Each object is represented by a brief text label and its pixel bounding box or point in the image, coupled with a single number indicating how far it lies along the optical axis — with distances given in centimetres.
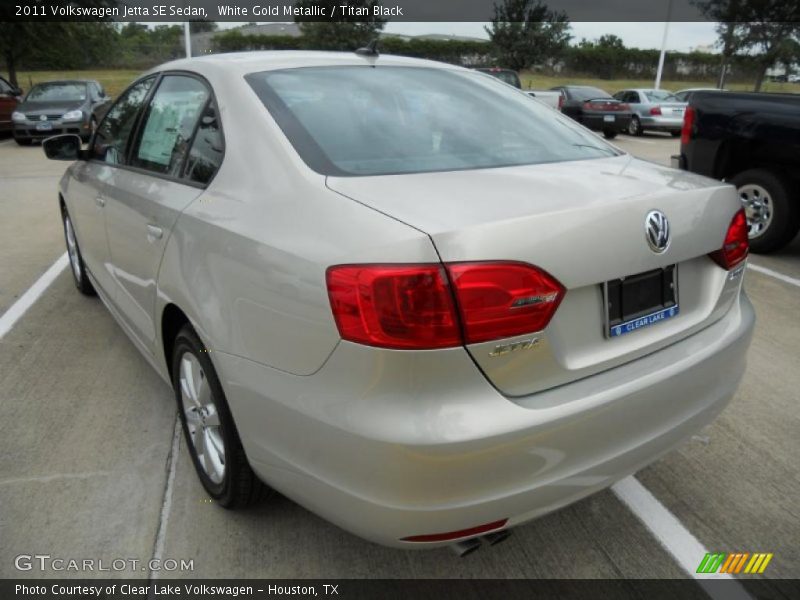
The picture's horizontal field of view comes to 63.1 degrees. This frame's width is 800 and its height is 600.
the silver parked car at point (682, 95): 2018
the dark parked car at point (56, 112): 1448
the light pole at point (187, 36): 2270
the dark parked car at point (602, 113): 1859
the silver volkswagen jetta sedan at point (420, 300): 158
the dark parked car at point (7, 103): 1591
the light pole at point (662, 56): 3001
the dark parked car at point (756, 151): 535
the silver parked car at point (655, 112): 1856
